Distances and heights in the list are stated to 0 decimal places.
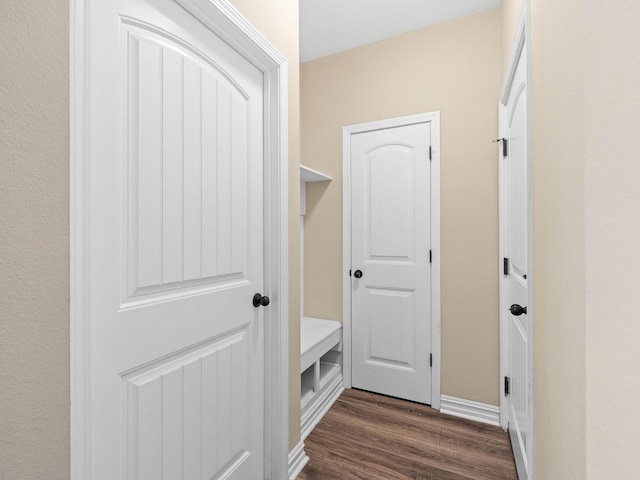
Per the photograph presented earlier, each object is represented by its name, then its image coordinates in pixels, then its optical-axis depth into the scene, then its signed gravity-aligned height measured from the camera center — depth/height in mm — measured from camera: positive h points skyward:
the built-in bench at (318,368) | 1894 -1000
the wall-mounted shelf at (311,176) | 2188 +499
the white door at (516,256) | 1327 -84
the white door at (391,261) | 2152 -161
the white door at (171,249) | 773 -29
